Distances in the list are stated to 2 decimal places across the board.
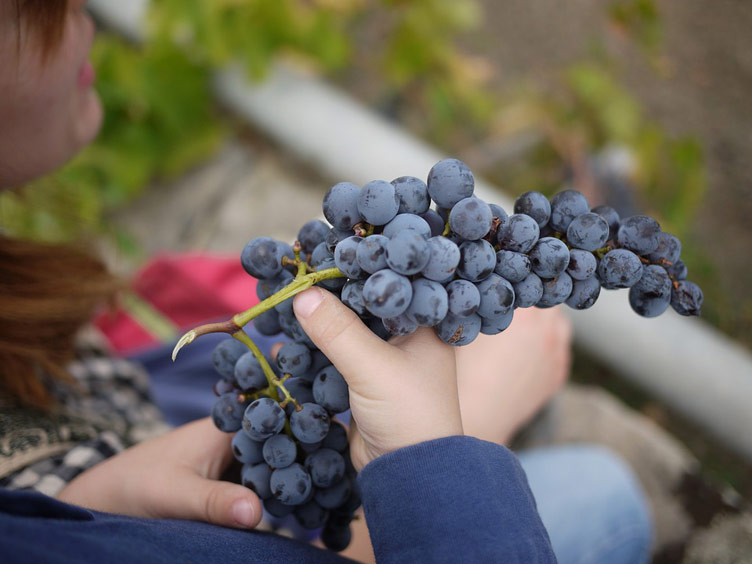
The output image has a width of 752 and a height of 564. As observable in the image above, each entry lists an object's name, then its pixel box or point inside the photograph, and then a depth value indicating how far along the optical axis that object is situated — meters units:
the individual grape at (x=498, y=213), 0.54
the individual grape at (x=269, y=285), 0.57
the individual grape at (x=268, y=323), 0.59
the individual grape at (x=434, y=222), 0.53
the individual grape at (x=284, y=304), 0.55
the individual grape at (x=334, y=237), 0.53
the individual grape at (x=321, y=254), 0.54
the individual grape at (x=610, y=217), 0.57
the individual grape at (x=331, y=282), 0.53
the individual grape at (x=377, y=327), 0.55
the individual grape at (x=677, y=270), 0.58
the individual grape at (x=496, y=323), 0.51
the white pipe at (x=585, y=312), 1.40
